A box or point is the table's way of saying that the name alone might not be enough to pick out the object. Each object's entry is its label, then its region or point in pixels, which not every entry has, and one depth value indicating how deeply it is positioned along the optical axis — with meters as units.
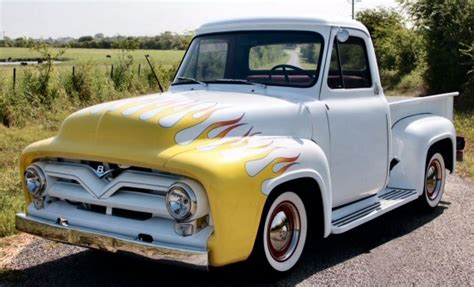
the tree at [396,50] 24.62
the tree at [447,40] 17.98
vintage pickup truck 3.87
